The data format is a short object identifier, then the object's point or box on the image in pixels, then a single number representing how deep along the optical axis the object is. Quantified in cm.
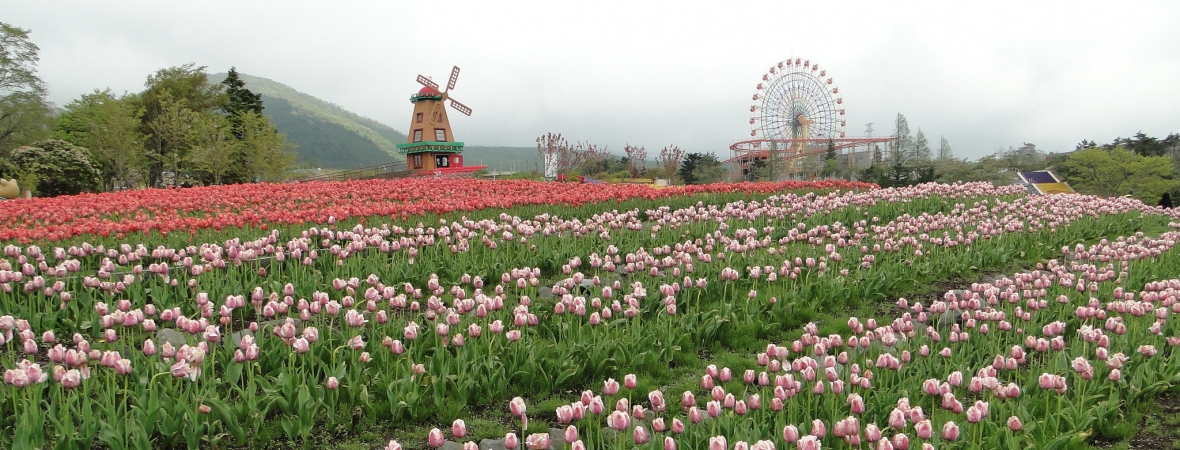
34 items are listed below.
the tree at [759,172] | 4383
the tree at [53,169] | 2316
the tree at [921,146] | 6981
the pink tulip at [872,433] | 310
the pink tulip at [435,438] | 312
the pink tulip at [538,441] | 307
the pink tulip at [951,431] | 315
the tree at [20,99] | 3456
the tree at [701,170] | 4288
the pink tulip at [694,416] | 344
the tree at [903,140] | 6854
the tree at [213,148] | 2931
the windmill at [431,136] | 4591
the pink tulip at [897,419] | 326
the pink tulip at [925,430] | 305
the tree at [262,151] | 3359
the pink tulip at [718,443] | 282
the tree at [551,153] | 4276
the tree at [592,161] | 4569
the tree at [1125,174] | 3884
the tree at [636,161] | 4500
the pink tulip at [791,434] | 307
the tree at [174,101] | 3338
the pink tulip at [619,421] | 311
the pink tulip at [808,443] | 290
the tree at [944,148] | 7938
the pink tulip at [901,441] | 298
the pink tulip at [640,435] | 307
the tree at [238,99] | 4056
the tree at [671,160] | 3957
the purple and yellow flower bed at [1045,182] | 4366
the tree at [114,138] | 2925
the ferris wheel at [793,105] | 4950
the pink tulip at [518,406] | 332
